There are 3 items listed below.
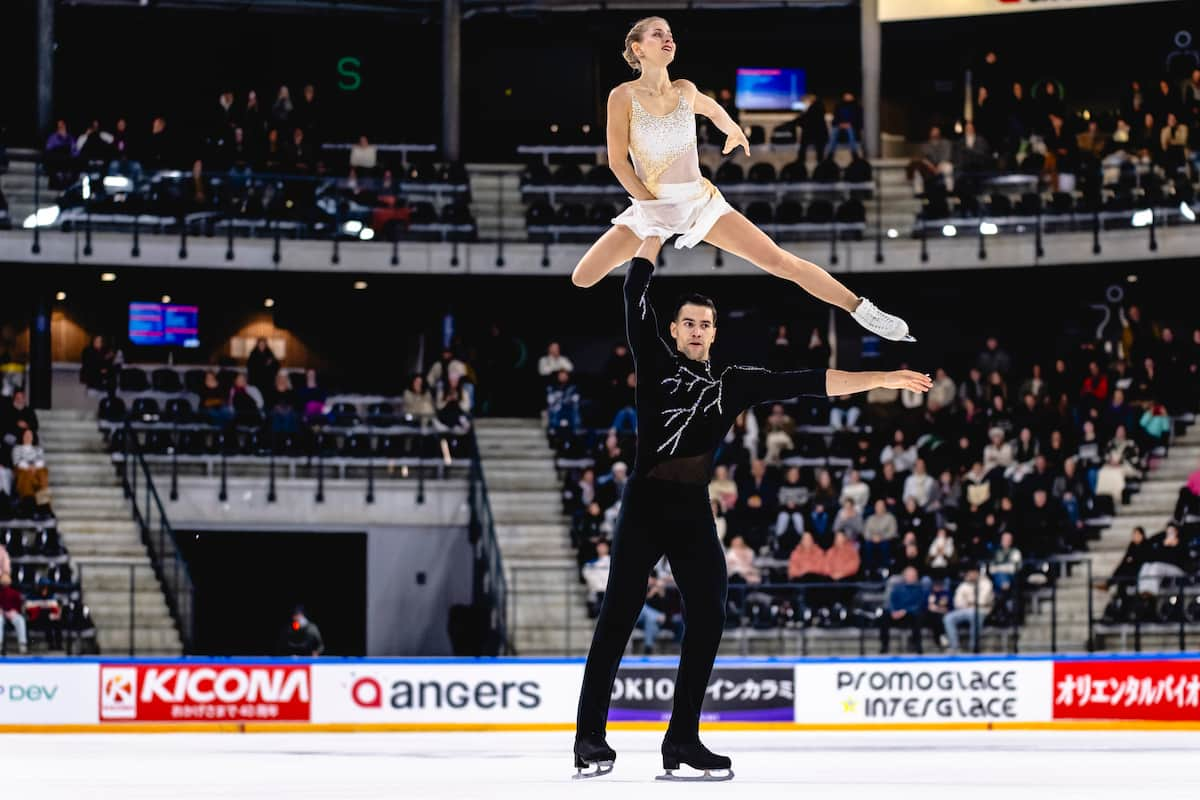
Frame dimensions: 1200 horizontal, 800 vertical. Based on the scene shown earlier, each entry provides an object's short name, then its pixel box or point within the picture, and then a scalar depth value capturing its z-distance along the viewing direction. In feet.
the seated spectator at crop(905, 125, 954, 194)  86.28
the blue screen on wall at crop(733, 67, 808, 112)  106.32
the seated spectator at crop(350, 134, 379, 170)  89.81
